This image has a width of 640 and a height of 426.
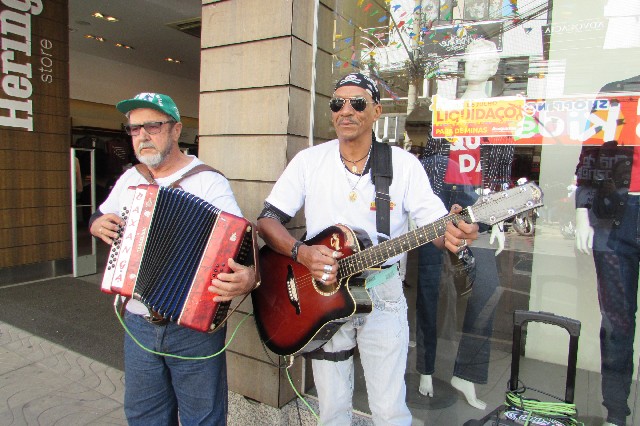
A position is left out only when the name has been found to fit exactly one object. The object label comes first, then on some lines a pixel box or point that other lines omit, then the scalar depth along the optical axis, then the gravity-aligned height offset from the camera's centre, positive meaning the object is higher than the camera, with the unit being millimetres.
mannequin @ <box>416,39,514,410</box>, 2564 -493
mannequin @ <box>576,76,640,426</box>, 2293 -295
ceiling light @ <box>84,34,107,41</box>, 7580 +2433
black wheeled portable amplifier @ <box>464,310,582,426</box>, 1623 -881
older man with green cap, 1884 -763
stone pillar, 2410 +440
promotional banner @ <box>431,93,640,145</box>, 2281 +399
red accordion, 1688 -336
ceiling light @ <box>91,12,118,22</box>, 6320 +2366
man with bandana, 1839 -237
